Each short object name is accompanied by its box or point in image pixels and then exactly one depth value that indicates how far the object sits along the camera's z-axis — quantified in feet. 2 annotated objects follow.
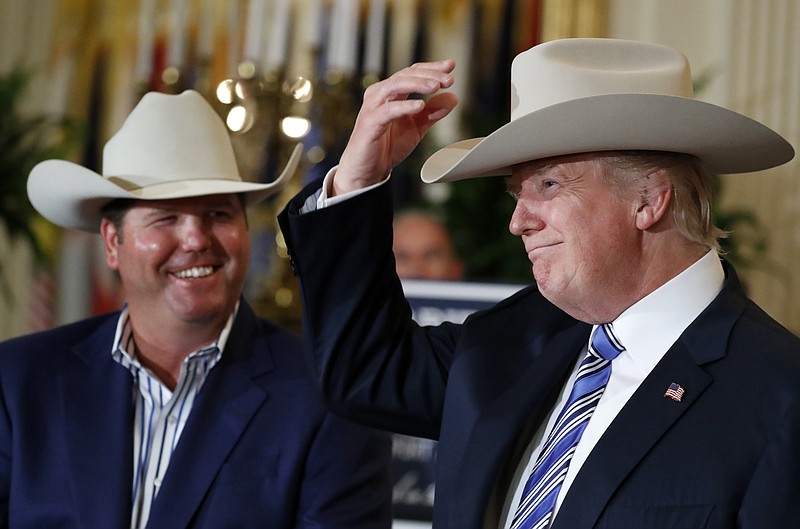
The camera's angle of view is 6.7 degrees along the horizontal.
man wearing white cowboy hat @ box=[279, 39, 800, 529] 22.54
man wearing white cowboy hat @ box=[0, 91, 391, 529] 24.34
